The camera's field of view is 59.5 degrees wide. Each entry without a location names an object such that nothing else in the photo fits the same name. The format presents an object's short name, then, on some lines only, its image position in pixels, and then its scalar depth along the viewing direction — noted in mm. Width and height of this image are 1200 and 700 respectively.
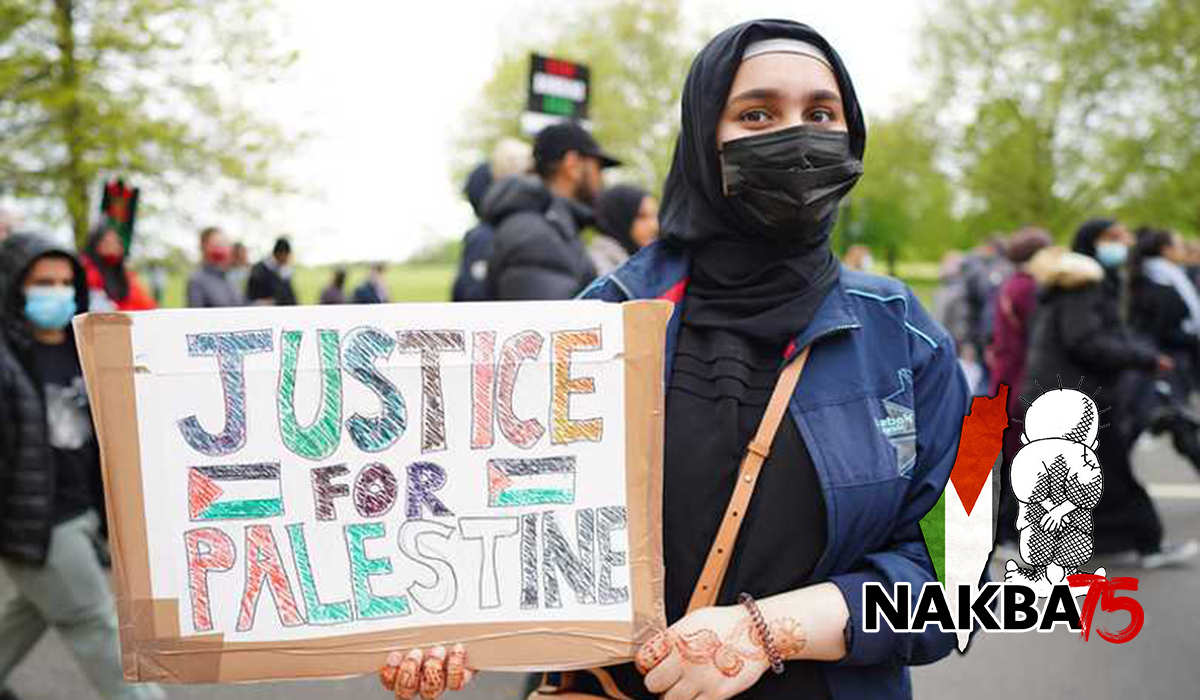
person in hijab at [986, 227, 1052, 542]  6812
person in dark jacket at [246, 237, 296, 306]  10508
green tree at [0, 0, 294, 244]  13023
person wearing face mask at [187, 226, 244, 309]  8648
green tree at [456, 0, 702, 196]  32219
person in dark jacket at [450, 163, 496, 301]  5574
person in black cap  4457
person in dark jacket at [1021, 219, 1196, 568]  5930
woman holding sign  1598
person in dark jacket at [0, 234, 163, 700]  3572
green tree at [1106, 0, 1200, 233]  26328
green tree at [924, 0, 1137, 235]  27531
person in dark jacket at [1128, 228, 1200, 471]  8523
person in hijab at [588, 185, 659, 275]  5520
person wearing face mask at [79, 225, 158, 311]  6875
